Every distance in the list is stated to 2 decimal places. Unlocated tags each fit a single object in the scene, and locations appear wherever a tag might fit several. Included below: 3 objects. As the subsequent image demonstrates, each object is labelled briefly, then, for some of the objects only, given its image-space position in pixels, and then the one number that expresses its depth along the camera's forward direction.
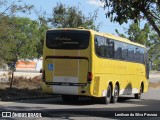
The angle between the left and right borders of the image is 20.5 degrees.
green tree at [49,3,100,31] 33.78
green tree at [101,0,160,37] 12.60
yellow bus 20.67
